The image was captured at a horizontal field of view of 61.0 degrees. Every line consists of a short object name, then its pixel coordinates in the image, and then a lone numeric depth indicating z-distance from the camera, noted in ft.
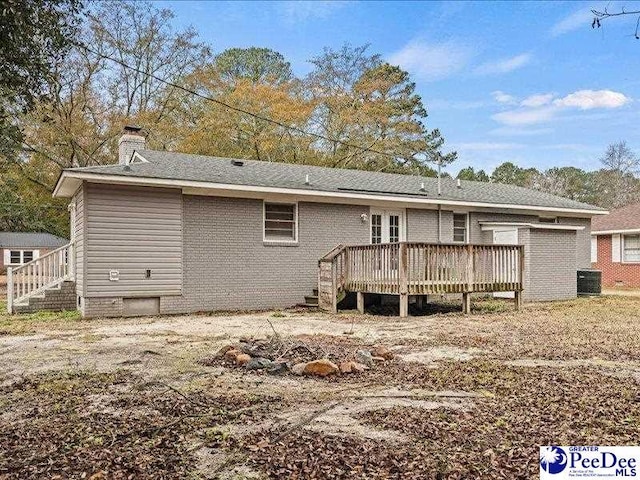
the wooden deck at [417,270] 39.14
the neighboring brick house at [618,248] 74.38
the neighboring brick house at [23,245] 122.93
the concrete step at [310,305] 45.23
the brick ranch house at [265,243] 39.19
